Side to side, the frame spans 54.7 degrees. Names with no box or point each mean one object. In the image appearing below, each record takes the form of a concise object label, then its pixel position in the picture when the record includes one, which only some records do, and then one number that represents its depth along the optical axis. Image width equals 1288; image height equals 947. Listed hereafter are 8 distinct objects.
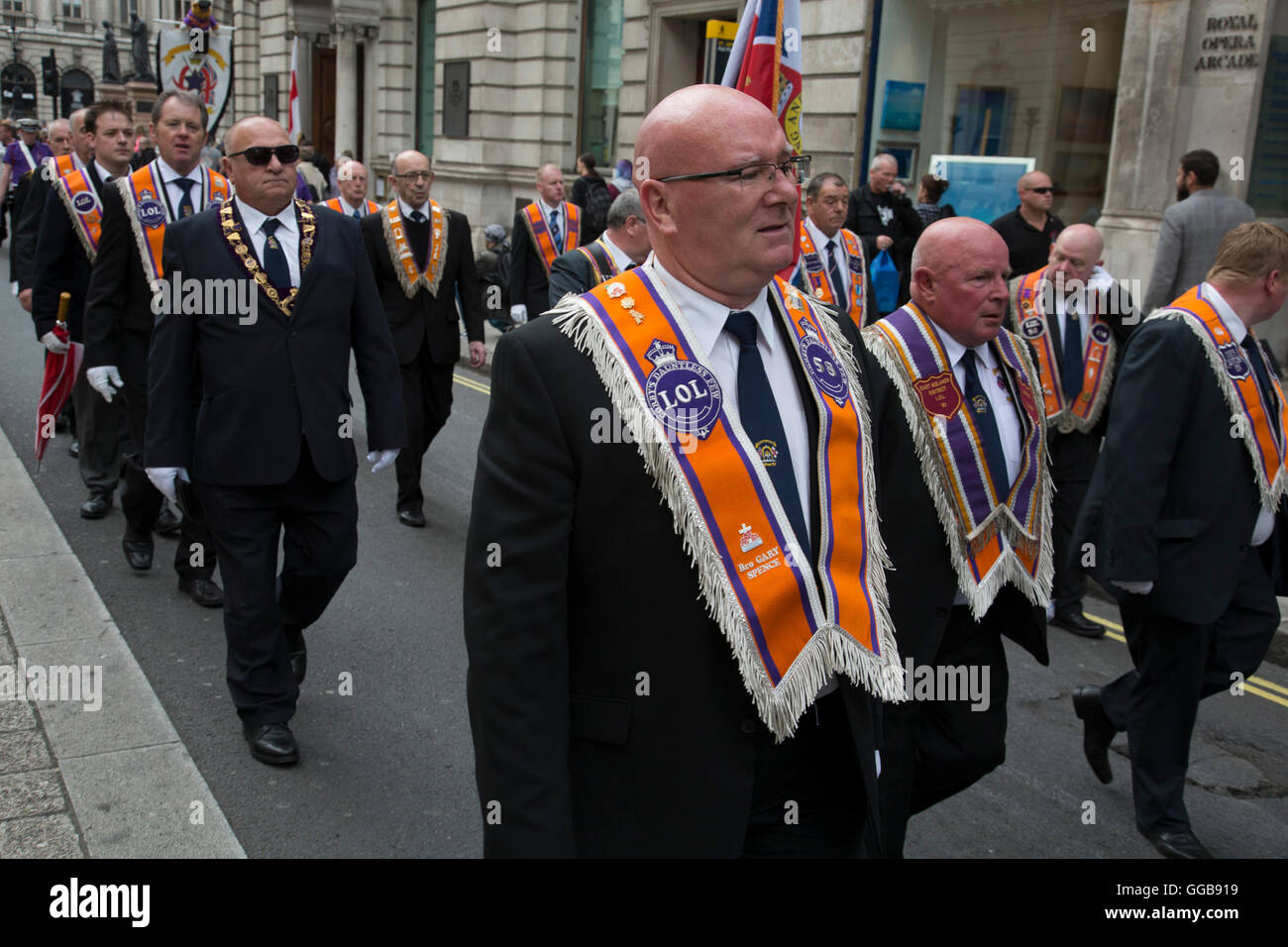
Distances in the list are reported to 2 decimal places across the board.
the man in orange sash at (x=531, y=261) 9.27
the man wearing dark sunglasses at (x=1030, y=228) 9.58
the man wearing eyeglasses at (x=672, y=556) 2.16
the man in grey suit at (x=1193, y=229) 8.80
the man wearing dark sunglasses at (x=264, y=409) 4.41
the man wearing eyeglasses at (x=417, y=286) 7.72
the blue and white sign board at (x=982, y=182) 12.70
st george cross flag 13.13
